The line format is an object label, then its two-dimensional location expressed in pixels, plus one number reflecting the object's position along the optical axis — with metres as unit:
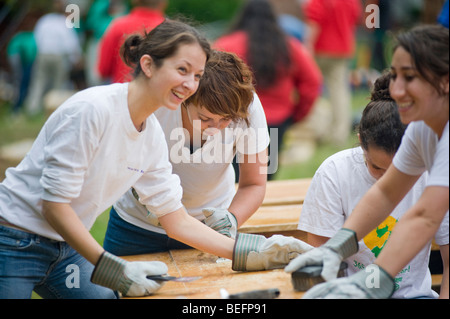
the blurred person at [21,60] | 9.42
